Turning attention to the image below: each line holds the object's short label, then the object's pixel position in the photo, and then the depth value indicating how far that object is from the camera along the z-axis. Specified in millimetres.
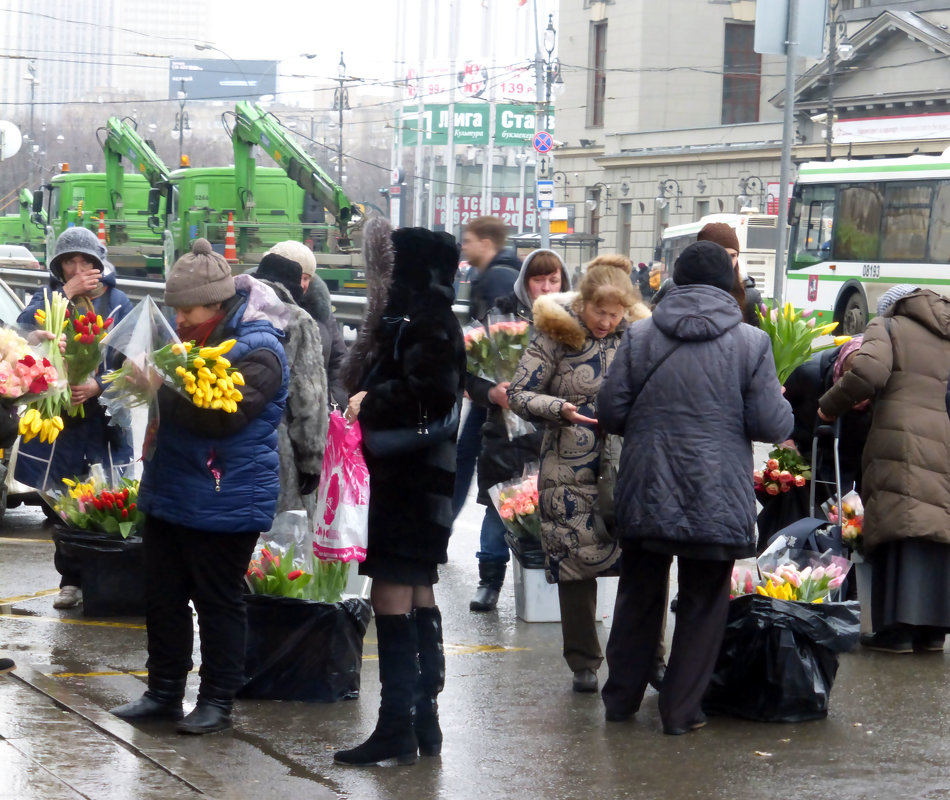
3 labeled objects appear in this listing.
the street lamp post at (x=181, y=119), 63069
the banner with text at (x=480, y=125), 74938
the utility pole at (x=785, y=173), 24844
